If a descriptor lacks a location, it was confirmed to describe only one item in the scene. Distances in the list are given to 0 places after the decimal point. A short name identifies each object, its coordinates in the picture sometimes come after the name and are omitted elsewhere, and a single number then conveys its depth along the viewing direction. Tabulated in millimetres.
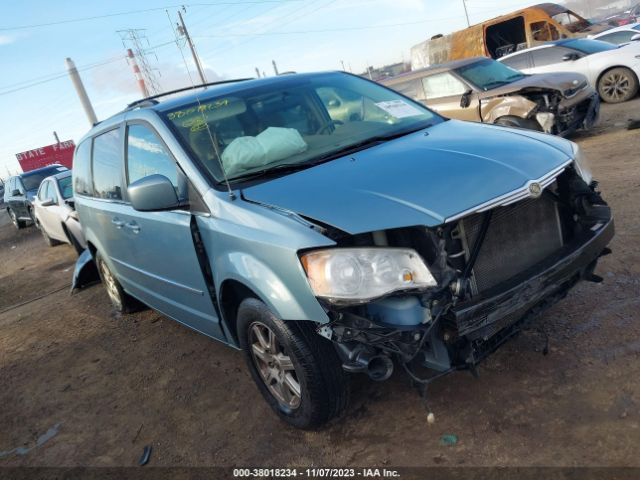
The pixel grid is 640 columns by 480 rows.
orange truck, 15805
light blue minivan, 2227
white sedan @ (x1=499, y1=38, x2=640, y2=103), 9984
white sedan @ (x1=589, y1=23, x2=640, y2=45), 13425
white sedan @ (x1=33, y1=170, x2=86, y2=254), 8250
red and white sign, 37656
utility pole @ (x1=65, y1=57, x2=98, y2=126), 47656
